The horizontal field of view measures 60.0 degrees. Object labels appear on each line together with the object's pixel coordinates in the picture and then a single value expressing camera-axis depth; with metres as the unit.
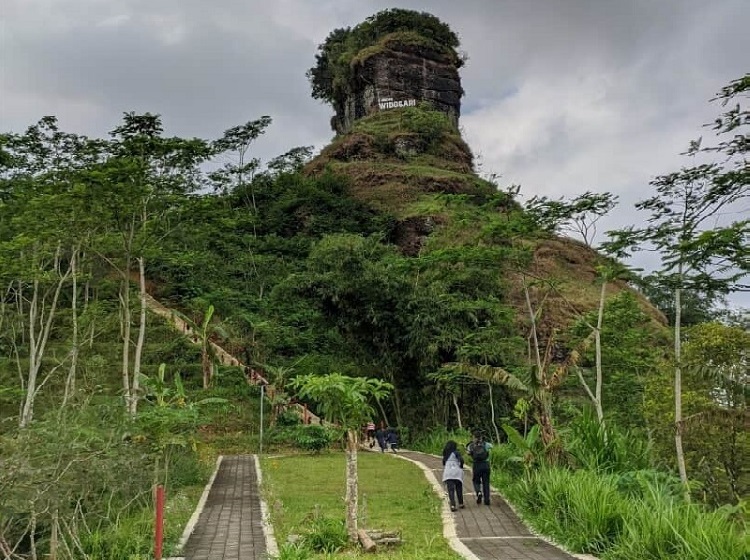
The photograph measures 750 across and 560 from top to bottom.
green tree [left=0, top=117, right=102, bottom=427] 12.88
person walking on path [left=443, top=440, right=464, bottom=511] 10.36
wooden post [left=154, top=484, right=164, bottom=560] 6.20
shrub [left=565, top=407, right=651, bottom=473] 10.39
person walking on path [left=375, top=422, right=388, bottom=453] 20.09
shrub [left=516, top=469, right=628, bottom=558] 7.78
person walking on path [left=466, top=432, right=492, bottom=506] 10.67
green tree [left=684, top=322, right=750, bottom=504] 14.78
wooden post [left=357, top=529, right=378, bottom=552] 7.58
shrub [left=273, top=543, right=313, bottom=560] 6.69
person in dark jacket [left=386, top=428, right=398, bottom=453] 20.41
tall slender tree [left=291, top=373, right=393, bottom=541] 7.90
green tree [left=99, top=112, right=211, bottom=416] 13.12
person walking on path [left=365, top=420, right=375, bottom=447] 21.39
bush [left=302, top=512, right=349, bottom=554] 7.76
